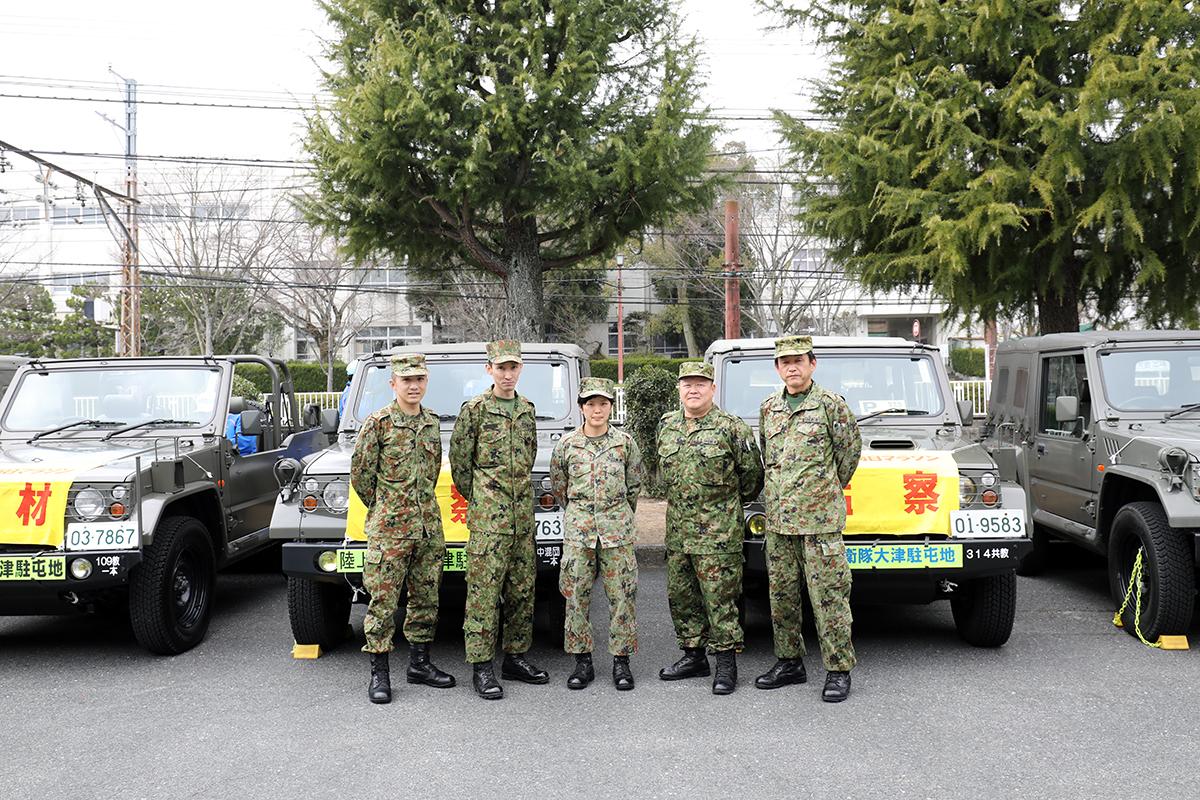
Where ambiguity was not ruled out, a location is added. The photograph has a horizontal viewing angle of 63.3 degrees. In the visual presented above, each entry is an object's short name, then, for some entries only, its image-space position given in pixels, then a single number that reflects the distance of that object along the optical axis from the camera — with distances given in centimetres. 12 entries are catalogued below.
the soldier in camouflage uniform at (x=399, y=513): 515
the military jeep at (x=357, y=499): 551
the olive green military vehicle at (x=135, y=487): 555
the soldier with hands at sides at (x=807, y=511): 507
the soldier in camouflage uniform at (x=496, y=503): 524
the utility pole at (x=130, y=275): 2439
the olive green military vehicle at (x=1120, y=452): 589
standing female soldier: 524
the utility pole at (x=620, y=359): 3256
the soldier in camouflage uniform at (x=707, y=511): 529
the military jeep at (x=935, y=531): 539
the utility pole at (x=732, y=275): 1680
